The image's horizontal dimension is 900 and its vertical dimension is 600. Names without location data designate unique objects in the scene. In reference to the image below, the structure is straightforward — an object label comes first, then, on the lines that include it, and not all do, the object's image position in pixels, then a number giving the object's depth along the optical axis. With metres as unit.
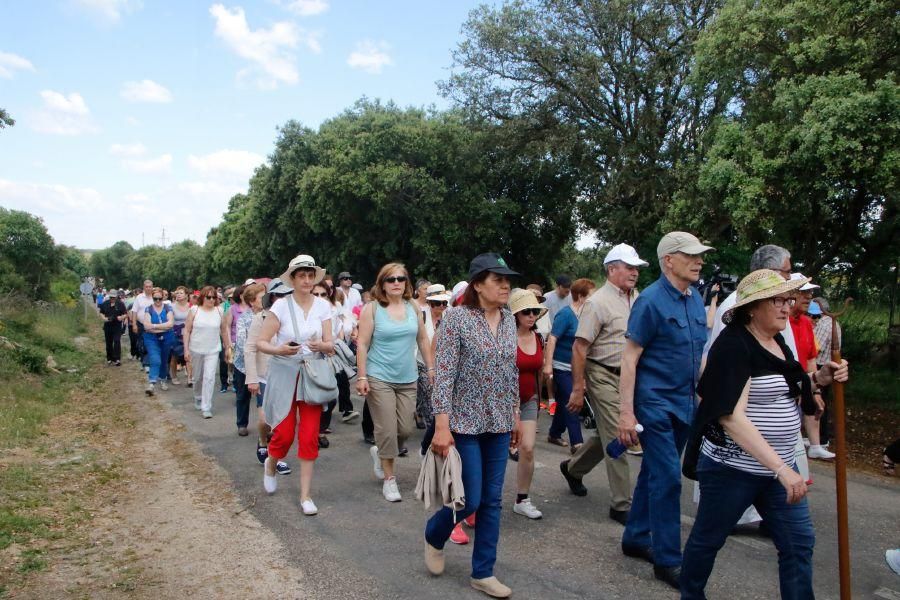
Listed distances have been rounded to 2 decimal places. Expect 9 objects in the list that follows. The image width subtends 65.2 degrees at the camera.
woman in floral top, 3.98
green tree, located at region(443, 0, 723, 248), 18.61
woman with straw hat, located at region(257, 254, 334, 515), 5.65
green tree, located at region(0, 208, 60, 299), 41.56
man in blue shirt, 4.11
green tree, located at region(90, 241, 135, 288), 139.25
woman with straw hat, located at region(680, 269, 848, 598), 3.10
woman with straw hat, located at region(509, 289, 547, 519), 5.31
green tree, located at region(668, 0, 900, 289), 9.62
